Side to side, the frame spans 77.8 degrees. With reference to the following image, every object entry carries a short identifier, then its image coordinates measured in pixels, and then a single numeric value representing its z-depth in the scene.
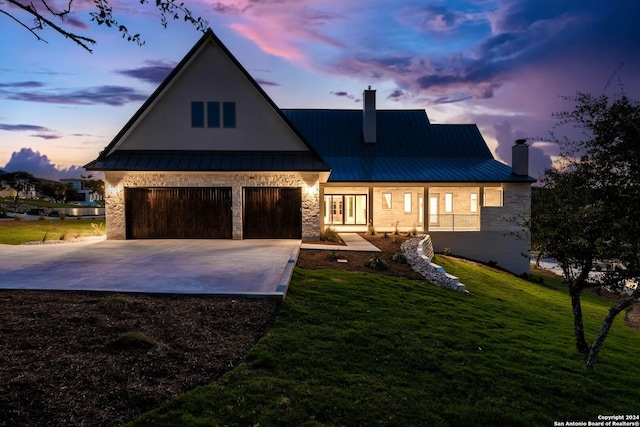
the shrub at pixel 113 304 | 6.76
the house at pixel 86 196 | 98.19
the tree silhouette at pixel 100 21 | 5.71
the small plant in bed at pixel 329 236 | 18.05
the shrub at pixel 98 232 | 20.58
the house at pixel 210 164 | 17.06
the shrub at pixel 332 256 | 13.19
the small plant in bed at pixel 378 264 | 12.49
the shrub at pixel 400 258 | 13.85
